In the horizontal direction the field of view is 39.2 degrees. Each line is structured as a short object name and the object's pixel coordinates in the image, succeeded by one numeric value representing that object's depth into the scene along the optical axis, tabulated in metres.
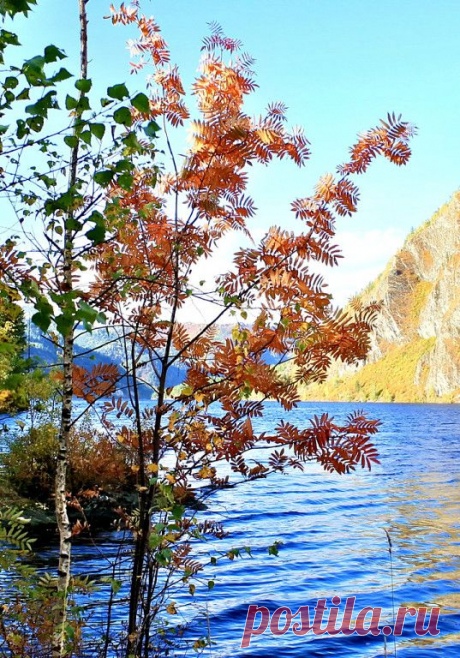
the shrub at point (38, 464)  16.18
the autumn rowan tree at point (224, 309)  4.47
